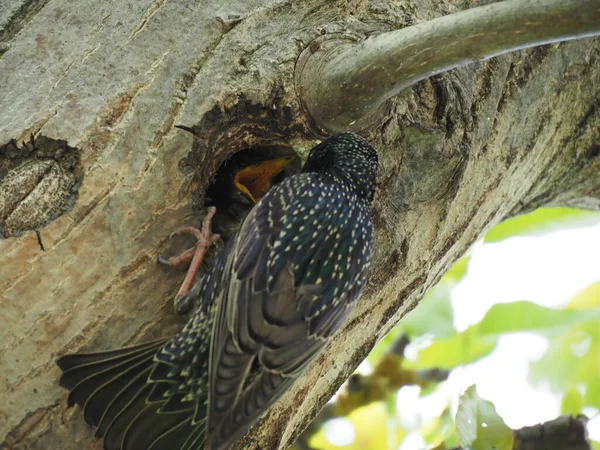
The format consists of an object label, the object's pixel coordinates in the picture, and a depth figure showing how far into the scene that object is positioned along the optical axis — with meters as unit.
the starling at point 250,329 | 5.29
